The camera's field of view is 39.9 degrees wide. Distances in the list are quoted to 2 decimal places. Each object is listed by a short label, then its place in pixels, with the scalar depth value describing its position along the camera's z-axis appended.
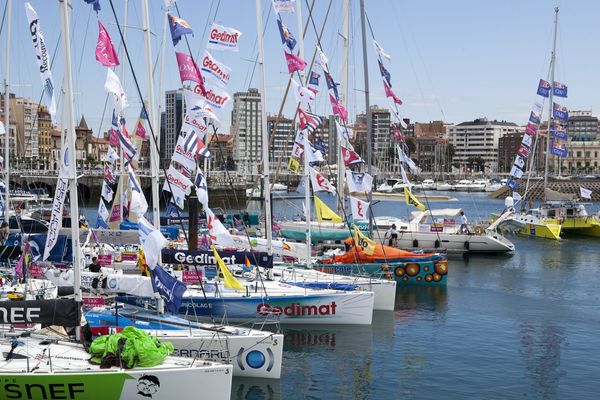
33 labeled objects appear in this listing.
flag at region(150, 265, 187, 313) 20.61
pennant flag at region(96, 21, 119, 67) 20.19
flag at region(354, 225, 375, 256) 36.97
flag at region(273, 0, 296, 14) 30.09
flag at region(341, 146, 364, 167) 35.03
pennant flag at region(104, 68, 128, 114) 21.36
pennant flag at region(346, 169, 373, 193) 35.50
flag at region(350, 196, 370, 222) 35.41
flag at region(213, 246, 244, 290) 23.67
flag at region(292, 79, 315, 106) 31.03
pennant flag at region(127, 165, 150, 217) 21.84
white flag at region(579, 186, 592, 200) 69.86
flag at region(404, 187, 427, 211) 42.08
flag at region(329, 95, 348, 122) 34.44
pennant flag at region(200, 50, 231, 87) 25.14
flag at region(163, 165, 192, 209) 24.31
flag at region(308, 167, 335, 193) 32.75
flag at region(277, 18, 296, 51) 30.42
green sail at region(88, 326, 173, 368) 17.95
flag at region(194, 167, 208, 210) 25.09
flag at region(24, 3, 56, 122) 21.16
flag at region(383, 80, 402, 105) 39.75
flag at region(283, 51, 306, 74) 30.09
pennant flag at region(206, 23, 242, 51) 26.05
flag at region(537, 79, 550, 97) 63.44
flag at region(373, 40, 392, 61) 39.75
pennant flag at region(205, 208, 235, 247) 25.02
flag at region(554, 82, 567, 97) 66.75
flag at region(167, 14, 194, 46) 23.33
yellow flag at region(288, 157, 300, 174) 38.75
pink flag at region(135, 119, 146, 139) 30.69
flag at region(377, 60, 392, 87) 39.56
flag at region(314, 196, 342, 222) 36.18
